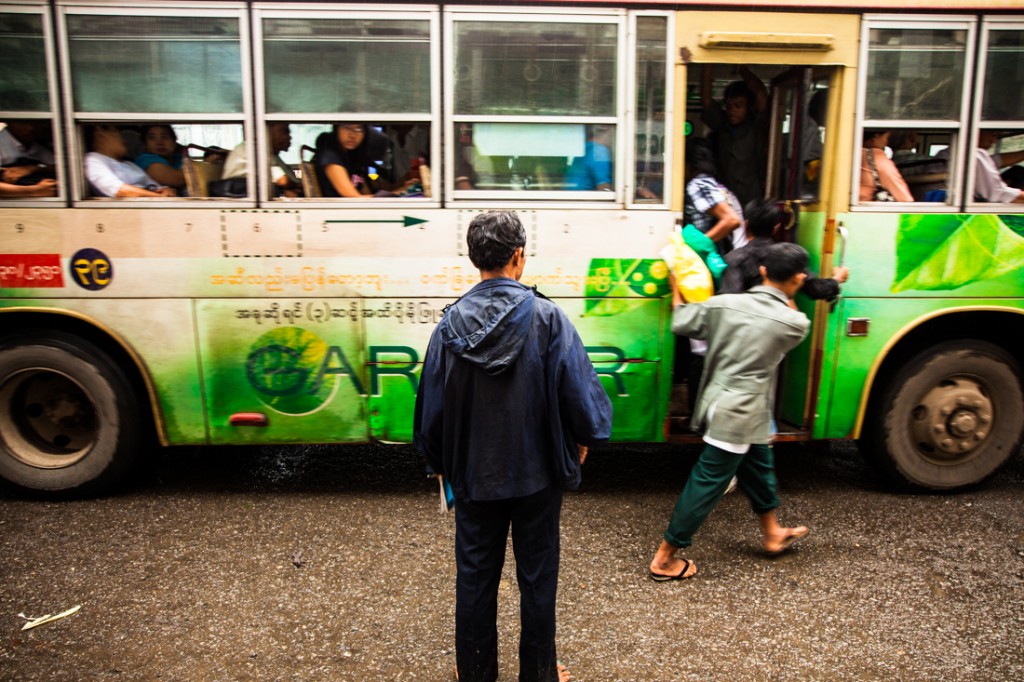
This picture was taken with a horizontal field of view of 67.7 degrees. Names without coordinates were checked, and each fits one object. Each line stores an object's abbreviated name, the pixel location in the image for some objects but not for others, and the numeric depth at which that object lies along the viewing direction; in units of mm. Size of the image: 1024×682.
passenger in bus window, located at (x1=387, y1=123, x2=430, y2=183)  4258
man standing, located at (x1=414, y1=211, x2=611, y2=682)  2352
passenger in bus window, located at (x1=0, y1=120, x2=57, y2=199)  4199
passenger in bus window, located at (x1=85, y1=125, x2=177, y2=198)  4227
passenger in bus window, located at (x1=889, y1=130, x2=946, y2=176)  4418
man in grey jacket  3408
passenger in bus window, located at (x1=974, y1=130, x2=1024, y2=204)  4387
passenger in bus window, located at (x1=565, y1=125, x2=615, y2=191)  4254
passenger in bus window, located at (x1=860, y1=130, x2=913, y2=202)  4367
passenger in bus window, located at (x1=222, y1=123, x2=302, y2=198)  4230
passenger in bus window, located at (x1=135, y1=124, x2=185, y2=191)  4328
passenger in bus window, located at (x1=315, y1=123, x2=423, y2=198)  4277
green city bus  4141
